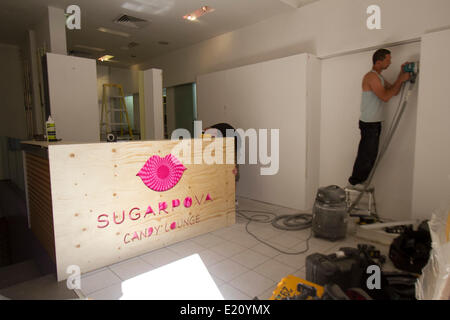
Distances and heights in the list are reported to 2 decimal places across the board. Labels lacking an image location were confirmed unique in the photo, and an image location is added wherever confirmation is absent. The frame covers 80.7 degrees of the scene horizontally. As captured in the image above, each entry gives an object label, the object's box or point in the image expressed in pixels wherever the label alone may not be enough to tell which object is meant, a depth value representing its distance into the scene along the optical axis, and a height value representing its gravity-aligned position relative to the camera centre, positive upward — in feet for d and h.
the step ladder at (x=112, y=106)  22.43 +2.77
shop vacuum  8.70 -2.62
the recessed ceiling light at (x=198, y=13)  13.00 +6.27
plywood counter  6.48 -1.72
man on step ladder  9.71 +1.00
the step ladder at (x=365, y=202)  10.62 -2.87
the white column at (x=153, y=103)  13.80 +1.82
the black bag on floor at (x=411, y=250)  6.55 -2.94
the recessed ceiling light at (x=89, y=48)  18.15 +6.40
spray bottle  8.17 +0.23
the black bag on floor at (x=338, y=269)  5.61 -2.86
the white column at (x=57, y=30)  12.53 +5.20
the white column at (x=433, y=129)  8.29 +0.18
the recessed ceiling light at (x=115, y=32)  15.34 +6.33
